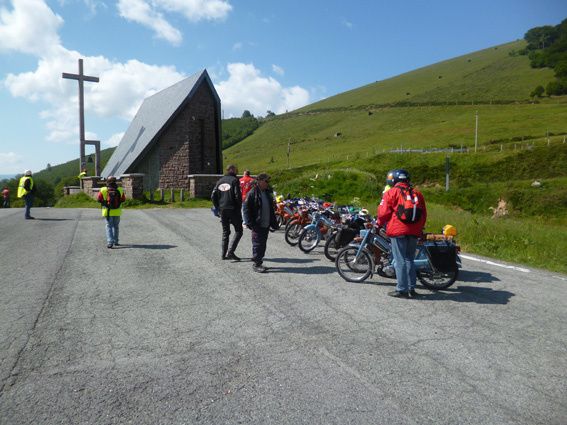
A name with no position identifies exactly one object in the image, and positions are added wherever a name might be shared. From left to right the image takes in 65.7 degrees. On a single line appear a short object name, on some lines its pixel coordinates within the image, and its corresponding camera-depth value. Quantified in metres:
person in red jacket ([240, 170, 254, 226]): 12.77
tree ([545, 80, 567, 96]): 82.62
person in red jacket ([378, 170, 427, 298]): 6.27
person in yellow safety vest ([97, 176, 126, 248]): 10.21
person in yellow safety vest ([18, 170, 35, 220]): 15.48
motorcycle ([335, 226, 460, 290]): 6.88
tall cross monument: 27.44
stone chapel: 27.00
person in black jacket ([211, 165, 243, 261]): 8.96
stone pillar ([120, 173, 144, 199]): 21.42
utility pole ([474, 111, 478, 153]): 53.22
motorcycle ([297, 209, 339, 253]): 10.20
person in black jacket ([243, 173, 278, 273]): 8.05
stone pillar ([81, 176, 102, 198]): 24.67
